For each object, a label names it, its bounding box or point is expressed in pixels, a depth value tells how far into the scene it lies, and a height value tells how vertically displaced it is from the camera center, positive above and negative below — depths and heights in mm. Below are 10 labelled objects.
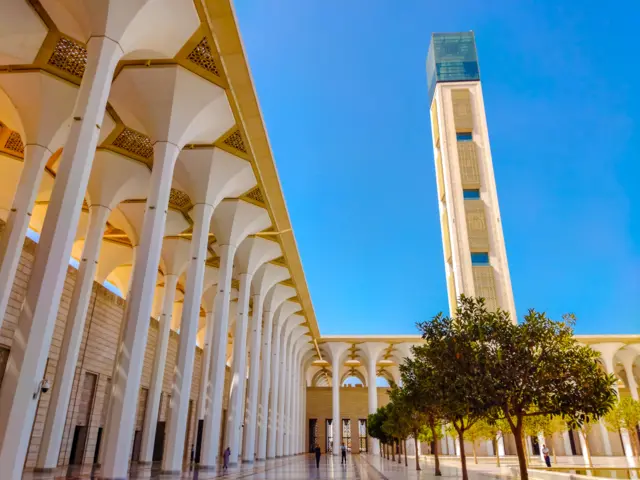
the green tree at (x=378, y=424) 30103 +406
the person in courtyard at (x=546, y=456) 20102 -960
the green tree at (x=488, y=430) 18900 +54
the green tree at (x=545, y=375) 8578 +985
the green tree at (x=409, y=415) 13188 +564
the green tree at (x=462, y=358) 8828 +1373
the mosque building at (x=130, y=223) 7676 +6344
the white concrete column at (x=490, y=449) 34469 -1201
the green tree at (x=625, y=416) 23078 +745
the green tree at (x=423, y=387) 10031 +967
